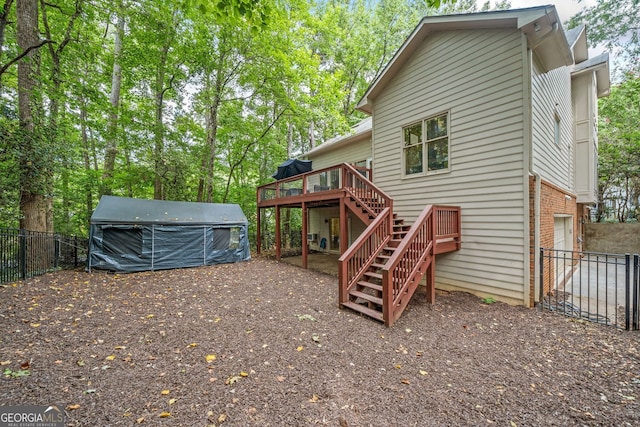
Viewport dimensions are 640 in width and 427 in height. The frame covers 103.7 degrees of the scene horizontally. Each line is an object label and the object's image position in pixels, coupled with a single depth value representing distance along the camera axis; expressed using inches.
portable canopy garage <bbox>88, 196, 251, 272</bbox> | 314.2
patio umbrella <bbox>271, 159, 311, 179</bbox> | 428.1
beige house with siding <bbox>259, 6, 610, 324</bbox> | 200.1
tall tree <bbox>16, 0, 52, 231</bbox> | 266.4
